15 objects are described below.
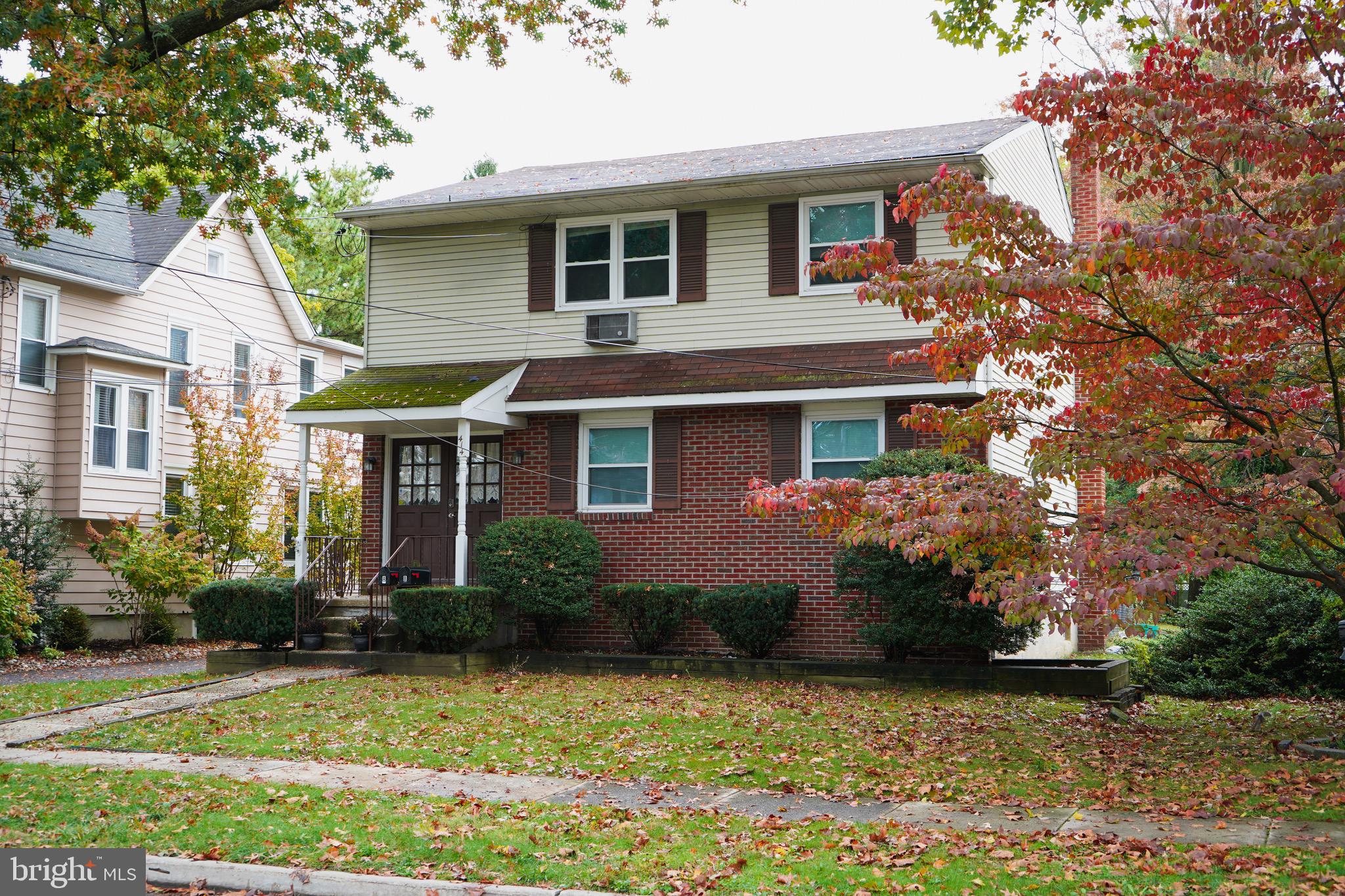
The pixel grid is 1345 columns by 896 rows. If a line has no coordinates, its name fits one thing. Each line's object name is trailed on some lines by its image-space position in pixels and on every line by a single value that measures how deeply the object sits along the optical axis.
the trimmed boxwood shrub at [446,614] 15.19
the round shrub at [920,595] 13.52
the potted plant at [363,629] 15.95
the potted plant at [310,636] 16.34
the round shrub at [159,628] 21.89
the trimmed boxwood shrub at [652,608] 15.61
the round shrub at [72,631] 20.48
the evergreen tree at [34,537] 19.06
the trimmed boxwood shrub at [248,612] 16.28
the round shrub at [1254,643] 13.77
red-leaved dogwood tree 8.35
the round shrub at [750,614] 15.02
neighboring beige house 20.67
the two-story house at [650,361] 15.78
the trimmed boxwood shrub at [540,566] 15.60
